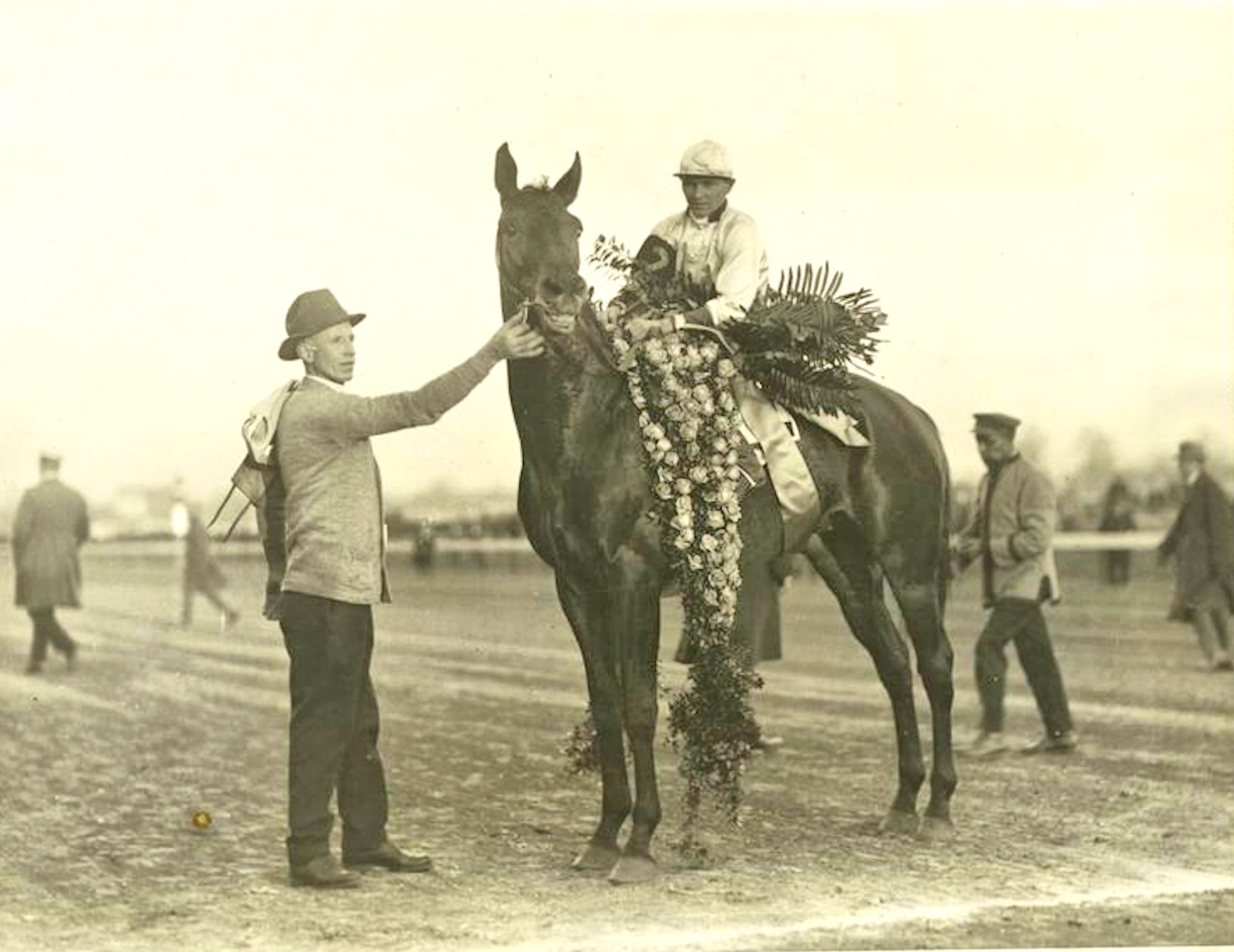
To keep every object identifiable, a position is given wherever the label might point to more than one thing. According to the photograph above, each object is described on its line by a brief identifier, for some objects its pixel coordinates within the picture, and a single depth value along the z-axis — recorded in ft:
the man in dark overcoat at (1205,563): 45.32
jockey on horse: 25.49
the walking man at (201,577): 46.50
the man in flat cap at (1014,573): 34.96
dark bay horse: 22.86
